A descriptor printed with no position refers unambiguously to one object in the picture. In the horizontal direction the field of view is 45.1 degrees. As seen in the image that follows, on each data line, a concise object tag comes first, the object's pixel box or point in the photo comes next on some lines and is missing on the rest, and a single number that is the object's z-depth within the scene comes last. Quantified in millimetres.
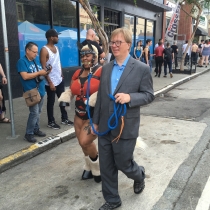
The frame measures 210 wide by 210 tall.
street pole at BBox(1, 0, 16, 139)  4034
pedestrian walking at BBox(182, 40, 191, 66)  17945
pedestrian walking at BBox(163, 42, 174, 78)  12762
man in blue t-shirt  4141
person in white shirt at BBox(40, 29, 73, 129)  4688
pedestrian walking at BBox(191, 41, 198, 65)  17828
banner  15597
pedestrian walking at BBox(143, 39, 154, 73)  12156
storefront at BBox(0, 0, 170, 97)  7500
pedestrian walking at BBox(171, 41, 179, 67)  16031
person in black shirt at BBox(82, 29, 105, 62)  5186
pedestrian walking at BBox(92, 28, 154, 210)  2336
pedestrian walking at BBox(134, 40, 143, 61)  12352
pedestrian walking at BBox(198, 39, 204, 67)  19227
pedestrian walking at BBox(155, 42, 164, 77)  12531
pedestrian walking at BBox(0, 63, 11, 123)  5352
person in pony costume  2764
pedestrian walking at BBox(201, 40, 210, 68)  18478
